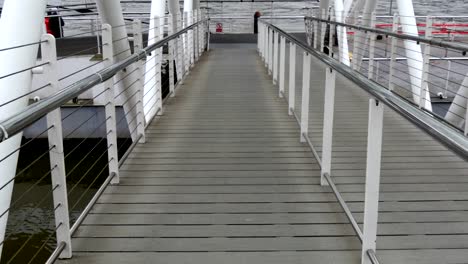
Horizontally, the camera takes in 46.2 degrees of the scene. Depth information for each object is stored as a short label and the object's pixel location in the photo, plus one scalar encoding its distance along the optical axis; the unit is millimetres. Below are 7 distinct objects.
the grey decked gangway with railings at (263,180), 2533
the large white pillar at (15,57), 2943
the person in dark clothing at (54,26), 14539
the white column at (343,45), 10258
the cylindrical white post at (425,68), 5977
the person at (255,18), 20606
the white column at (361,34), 9655
